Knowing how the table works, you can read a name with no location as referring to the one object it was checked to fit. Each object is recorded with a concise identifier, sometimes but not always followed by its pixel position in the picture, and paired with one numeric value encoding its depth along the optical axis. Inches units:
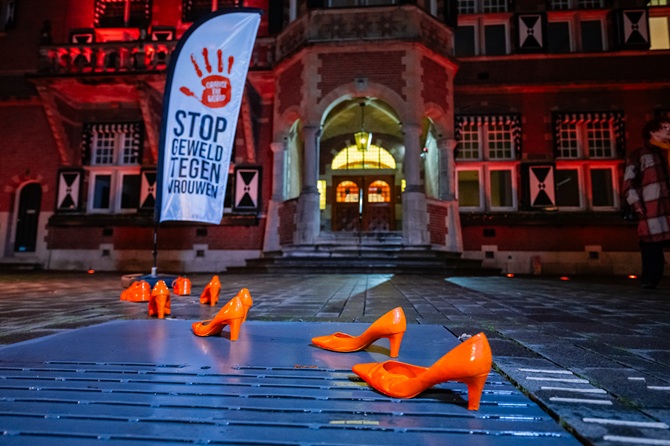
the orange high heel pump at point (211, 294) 139.3
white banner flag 183.5
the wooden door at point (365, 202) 550.6
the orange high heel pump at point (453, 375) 44.0
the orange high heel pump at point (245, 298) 85.9
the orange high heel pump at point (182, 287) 180.9
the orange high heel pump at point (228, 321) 80.7
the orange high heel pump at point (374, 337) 65.5
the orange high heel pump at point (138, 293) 156.7
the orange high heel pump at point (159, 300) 111.3
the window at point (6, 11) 530.3
